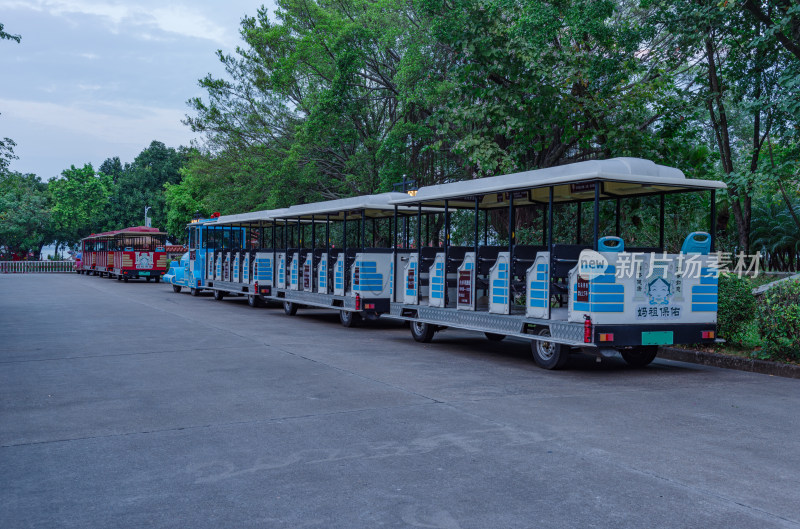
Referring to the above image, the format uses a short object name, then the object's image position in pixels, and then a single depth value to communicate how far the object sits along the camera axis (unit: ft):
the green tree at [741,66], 47.19
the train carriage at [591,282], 30.73
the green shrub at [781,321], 31.99
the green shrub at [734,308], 36.11
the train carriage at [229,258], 70.74
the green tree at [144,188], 225.76
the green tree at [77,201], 215.51
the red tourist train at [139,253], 125.70
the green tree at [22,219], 203.10
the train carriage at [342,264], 52.29
